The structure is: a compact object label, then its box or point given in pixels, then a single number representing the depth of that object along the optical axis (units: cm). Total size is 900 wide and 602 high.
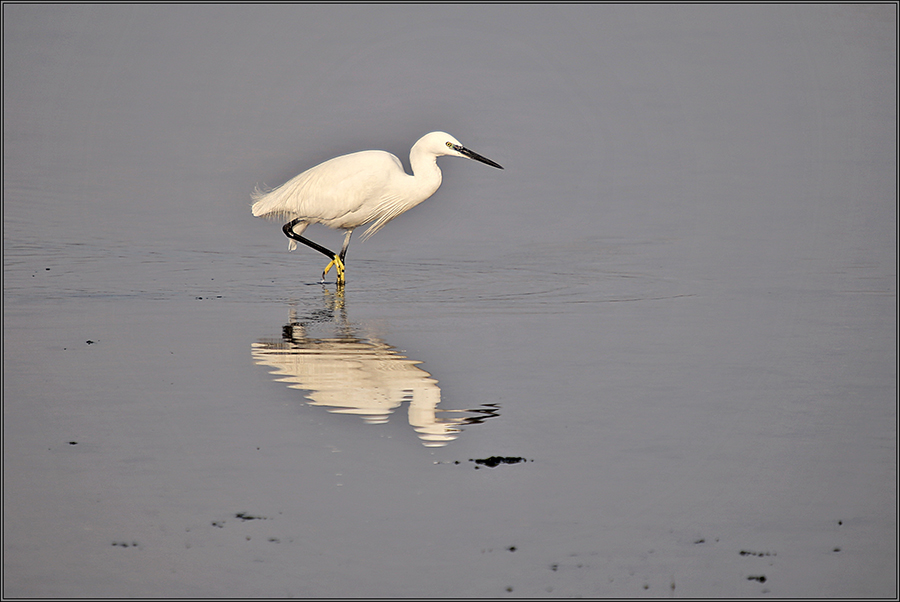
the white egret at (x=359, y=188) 2206
